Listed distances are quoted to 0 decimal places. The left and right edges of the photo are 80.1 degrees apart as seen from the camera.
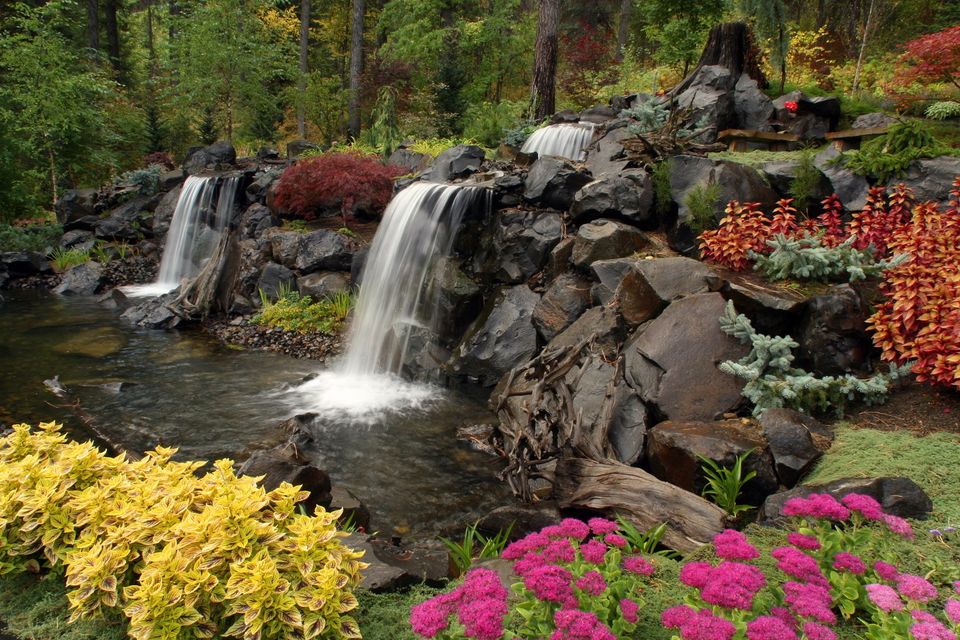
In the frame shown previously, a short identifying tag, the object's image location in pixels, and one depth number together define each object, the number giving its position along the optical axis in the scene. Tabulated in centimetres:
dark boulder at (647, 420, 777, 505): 514
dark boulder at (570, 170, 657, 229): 923
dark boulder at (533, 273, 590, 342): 874
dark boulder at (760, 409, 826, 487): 504
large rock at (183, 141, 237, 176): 2064
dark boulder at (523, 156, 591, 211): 1007
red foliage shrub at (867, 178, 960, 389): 524
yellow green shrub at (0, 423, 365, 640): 281
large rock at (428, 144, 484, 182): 1341
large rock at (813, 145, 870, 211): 757
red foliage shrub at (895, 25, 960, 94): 945
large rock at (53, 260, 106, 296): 1617
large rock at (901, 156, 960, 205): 698
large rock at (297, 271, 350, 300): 1312
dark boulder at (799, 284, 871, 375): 619
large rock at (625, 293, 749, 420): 614
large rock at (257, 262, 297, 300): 1365
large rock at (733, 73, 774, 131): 1114
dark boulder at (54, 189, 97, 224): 1970
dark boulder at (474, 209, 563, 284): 988
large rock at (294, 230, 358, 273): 1352
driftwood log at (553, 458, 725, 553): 466
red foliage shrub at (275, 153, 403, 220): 1439
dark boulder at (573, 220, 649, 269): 872
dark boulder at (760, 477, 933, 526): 388
